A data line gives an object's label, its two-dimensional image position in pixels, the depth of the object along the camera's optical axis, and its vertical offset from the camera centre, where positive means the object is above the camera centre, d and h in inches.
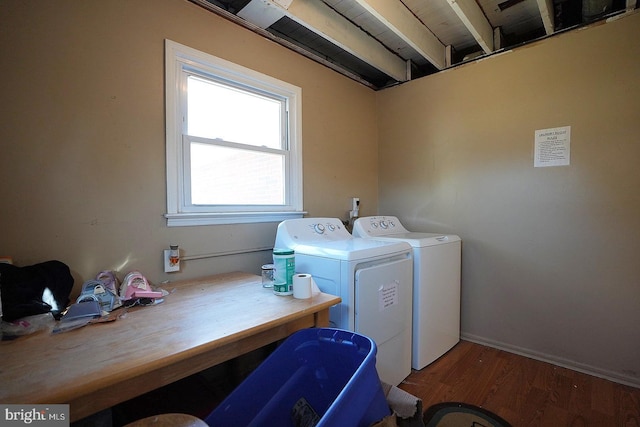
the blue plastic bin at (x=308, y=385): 34.7 -24.4
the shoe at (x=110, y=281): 47.6 -12.8
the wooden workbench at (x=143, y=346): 27.4 -16.3
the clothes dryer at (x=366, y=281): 57.5 -15.8
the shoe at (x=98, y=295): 44.5 -13.6
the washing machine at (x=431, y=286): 74.5 -22.2
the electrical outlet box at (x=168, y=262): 60.6 -11.4
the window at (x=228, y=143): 62.7 +16.7
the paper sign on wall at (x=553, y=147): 76.0 +16.2
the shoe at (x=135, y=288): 47.4 -13.6
